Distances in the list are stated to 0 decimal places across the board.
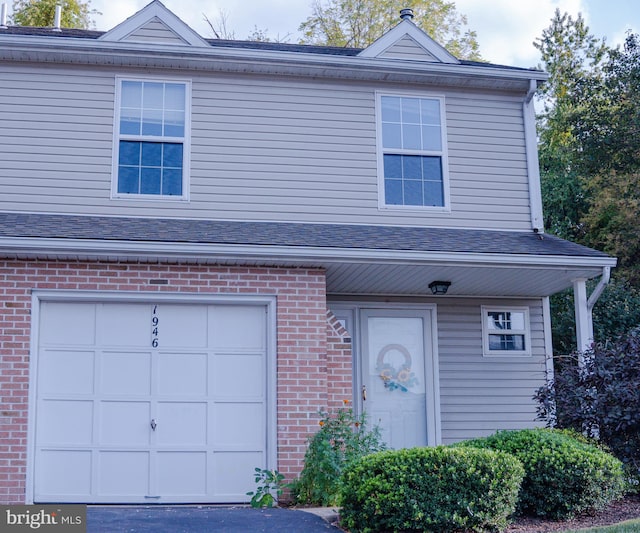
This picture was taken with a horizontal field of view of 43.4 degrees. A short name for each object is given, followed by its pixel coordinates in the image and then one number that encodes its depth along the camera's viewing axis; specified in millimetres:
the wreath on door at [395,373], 10789
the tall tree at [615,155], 19172
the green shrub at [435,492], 6445
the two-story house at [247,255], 8477
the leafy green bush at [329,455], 8031
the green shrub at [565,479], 7145
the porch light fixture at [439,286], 10141
